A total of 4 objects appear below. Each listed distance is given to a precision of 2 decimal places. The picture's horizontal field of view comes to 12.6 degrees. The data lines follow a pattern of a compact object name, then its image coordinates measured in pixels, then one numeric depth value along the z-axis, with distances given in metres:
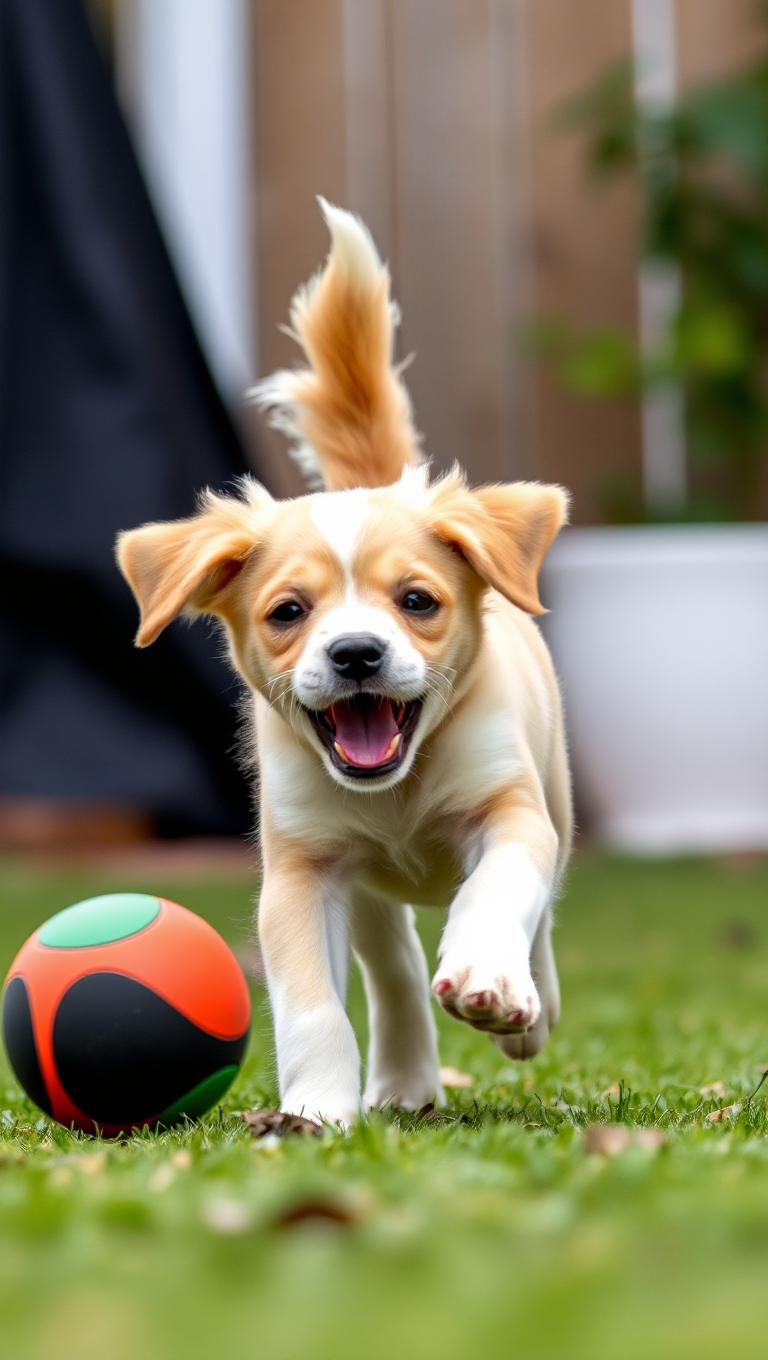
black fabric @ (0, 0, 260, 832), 14.00
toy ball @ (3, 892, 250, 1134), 5.02
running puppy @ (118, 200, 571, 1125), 4.84
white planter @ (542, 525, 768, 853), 14.77
